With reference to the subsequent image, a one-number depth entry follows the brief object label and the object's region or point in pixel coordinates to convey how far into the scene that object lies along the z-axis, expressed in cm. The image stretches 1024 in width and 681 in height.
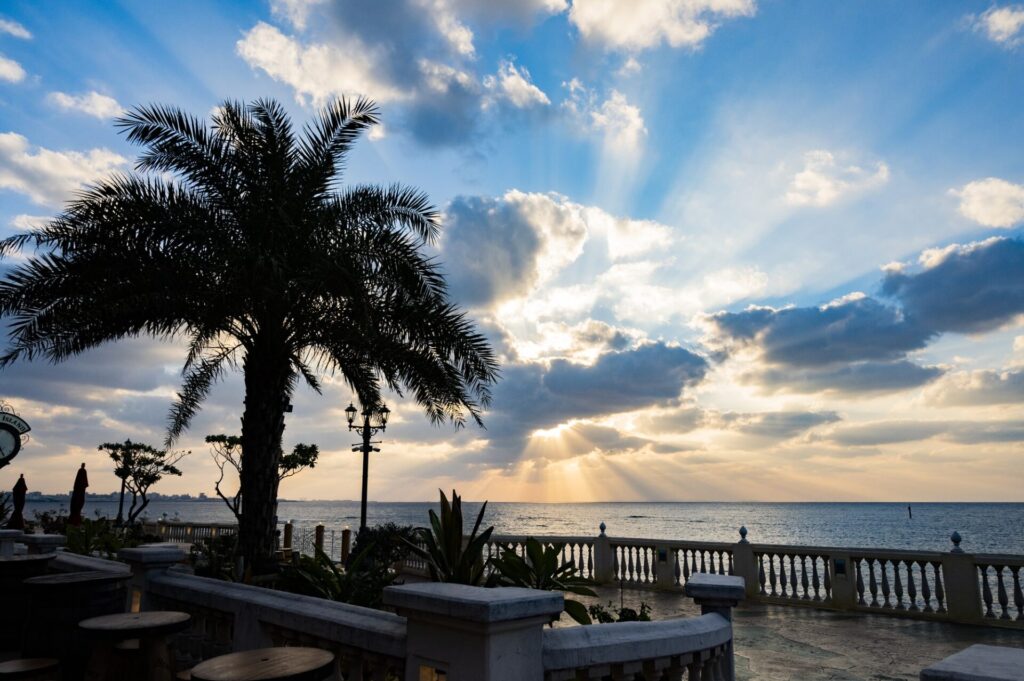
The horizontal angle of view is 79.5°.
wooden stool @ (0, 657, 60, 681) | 479
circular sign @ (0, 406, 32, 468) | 1650
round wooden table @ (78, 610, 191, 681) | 425
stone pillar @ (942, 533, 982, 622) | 994
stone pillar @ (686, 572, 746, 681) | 414
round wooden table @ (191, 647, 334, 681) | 303
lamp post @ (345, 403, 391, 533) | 1761
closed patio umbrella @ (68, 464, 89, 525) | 1557
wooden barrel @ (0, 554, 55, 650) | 591
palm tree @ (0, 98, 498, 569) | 883
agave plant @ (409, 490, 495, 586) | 554
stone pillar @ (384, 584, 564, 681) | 262
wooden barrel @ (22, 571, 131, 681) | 511
